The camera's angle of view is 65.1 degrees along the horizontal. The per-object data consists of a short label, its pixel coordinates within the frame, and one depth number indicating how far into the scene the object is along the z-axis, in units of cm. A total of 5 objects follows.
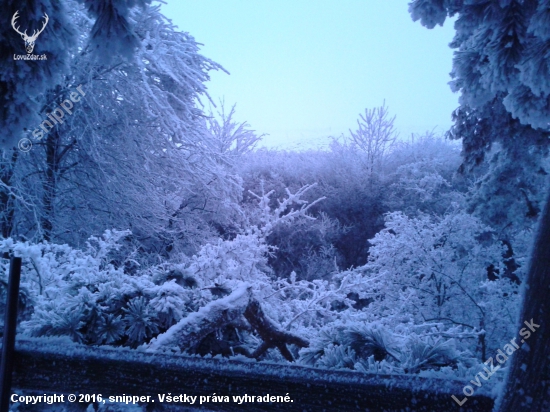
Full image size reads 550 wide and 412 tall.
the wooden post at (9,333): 146
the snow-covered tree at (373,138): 1286
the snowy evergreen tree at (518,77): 128
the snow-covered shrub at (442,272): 513
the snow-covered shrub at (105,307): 200
